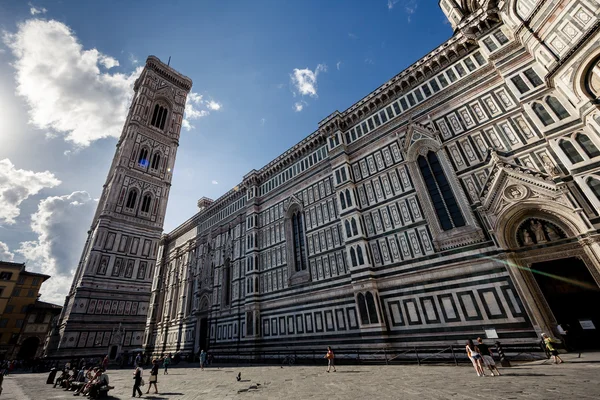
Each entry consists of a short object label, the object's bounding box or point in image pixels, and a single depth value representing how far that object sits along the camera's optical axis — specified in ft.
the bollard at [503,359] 32.68
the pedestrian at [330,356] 42.79
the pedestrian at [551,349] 29.73
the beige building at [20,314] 118.62
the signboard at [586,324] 35.24
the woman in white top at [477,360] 28.55
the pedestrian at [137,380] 32.12
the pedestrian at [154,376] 33.99
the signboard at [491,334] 39.02
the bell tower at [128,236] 92.48
